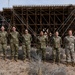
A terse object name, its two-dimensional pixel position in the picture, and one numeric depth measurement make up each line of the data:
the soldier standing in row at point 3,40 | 6.33
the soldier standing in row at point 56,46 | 6.22
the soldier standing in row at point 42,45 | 6.33
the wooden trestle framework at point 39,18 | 8.40
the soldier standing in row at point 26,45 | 6.33
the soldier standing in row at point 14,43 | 6.30
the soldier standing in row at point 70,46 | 6.12
